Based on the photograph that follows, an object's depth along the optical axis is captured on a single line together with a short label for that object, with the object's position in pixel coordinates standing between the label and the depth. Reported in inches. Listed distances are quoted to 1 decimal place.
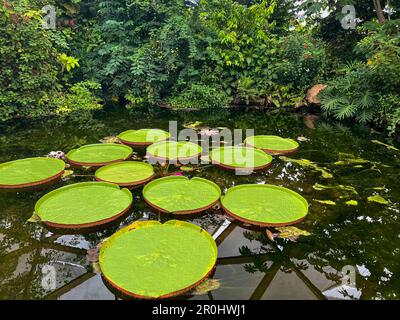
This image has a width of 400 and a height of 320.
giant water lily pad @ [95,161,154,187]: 129.0
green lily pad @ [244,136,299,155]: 170.1
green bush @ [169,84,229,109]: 303.6
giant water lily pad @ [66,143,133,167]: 148.5
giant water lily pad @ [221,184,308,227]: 103.9
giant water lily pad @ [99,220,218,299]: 73.0
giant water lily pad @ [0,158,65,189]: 127.9
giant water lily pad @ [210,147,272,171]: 148.6
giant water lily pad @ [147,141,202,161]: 156.6
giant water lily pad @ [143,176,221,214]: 110.0
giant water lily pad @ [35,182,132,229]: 101.0
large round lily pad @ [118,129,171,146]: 180.4
